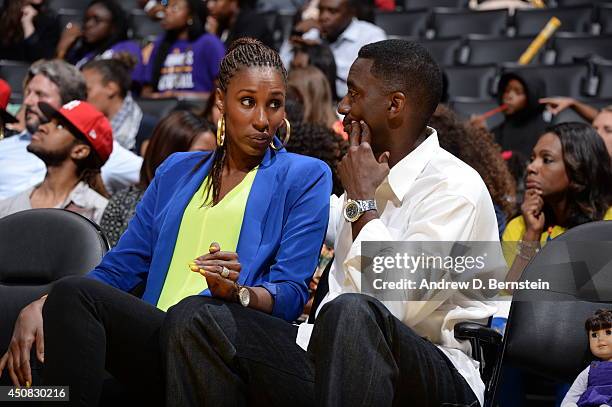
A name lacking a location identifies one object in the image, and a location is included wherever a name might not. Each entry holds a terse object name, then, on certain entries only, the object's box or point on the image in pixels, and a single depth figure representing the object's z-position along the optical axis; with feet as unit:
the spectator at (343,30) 45.24
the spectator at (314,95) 34.22
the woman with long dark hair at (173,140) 28.60
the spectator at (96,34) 48.39
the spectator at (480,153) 27.50
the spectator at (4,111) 32.60
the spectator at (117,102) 38.41
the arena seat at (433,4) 54.44
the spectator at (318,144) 26.30
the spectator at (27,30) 50.80
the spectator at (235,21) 48.80
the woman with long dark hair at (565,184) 25.90
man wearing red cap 27.40
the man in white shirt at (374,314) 15.56
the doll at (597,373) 16.47
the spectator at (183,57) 44.37
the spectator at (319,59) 39.37
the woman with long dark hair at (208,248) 17.03
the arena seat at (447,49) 48.57
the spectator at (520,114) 37.74
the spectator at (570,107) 37.68
